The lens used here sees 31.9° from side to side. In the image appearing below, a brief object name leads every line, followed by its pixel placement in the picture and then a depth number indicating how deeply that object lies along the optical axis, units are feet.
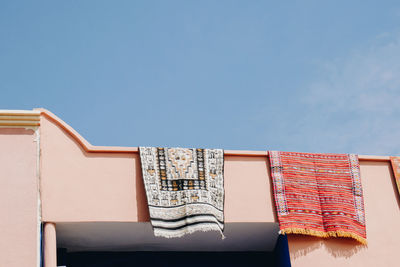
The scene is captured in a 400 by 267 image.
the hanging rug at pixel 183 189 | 27.66
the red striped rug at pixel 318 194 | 28.99
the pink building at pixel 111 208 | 26.48
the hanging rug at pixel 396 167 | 31.01
